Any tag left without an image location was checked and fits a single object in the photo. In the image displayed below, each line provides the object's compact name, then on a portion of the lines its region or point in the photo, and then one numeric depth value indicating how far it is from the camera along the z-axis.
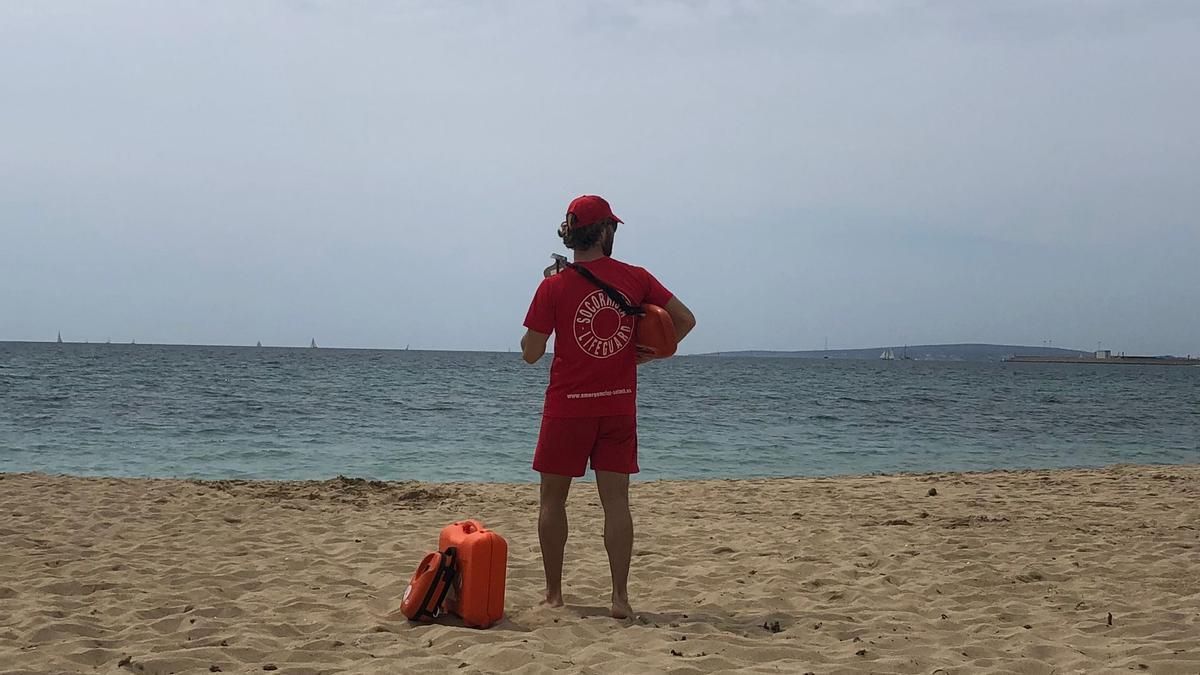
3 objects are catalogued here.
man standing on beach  4.24
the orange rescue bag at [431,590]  4.31
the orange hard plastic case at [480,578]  4.24
